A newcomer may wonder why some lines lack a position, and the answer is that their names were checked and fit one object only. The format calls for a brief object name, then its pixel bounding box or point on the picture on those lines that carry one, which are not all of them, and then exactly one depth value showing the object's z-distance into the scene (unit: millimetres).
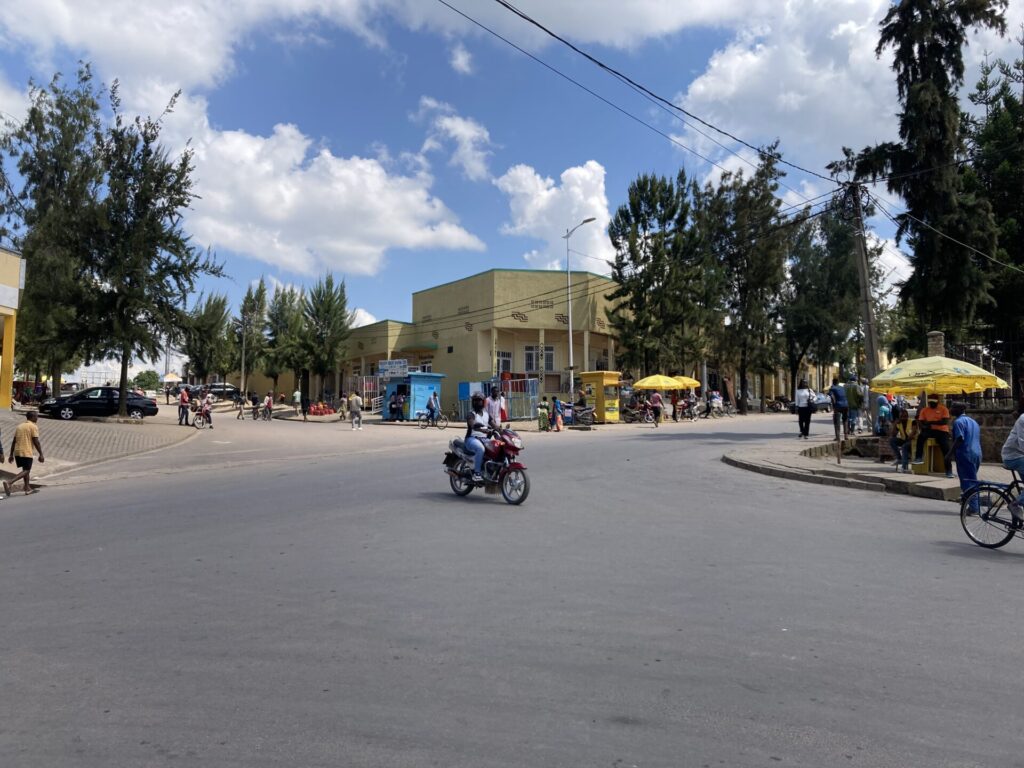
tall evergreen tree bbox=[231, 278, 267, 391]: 69438
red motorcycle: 10062
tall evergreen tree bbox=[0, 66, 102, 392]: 30344
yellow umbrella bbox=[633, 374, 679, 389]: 35312
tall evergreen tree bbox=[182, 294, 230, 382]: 33219
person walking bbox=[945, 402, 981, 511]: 9586
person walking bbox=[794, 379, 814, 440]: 22062
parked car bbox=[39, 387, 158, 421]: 30609
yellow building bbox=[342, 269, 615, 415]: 46156
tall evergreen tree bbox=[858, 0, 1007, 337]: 23031
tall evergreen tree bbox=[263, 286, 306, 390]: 53438
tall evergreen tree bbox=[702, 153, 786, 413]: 47344
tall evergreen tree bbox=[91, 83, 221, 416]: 30328
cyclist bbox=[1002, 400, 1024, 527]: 7637
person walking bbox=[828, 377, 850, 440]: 18422
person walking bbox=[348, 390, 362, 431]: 31391
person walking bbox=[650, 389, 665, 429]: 34094
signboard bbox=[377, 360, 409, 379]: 41188
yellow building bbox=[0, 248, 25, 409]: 26234
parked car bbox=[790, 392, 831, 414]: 44294
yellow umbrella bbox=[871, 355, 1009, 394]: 14152
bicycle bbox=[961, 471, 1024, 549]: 7402
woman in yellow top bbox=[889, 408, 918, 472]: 14539
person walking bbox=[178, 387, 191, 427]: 31203
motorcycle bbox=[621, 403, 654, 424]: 35281
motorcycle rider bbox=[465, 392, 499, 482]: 10375
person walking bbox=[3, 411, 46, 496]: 12938
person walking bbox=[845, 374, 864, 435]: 17641
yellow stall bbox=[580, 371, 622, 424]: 34719
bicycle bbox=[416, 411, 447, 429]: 34562
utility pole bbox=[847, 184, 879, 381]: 20625
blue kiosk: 37938
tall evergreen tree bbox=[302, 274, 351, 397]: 53188
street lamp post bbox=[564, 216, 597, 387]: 41594
